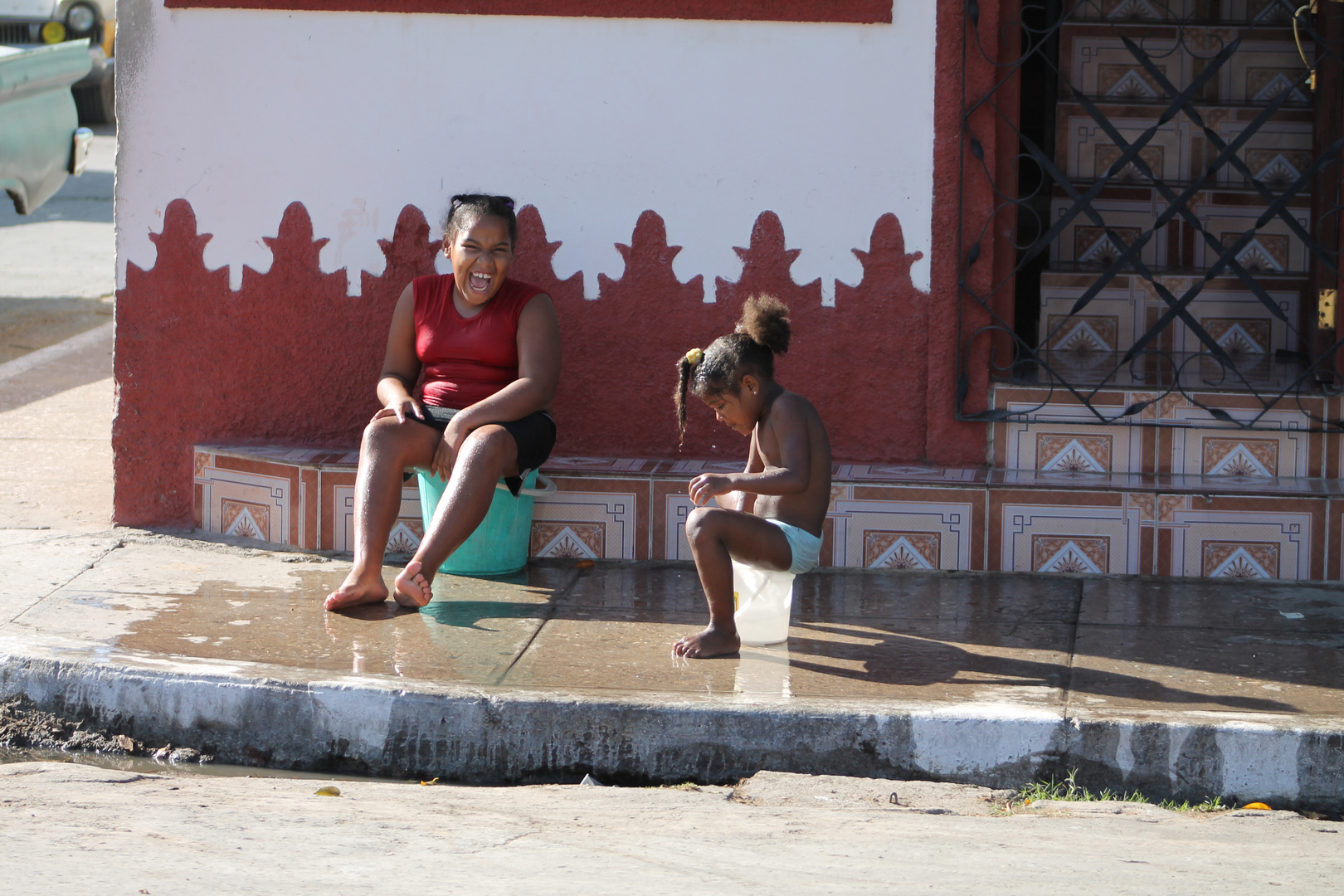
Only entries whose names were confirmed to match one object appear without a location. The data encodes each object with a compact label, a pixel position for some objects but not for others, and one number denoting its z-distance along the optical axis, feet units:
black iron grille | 33.35
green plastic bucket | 32.01
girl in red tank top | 29.50
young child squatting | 26.37
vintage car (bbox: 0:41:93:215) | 58.08
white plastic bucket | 27.35
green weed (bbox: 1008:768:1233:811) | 22.82
